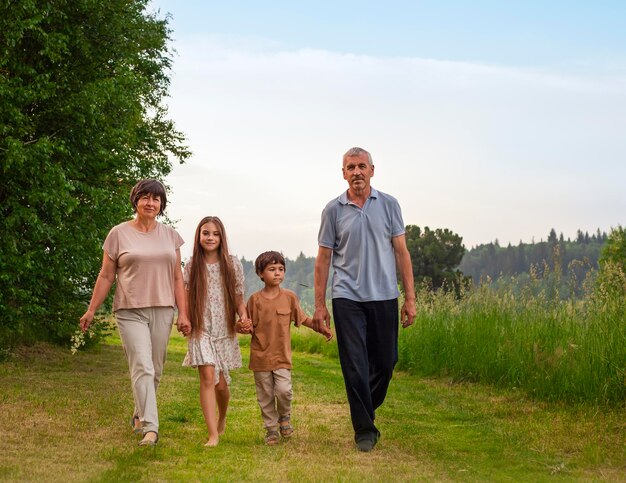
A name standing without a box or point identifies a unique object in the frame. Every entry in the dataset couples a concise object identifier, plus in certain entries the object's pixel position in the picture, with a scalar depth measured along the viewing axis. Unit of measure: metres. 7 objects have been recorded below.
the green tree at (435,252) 71.88
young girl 7.50
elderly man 7.32
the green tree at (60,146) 14.48
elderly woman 7.46
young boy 7.59
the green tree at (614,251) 64.31
